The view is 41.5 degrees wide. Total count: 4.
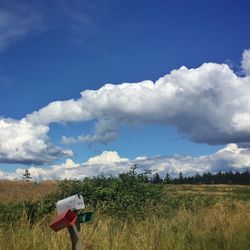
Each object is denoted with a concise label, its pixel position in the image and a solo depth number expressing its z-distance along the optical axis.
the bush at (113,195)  9.09
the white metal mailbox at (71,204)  3.97
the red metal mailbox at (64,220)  3.78
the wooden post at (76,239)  4.09
